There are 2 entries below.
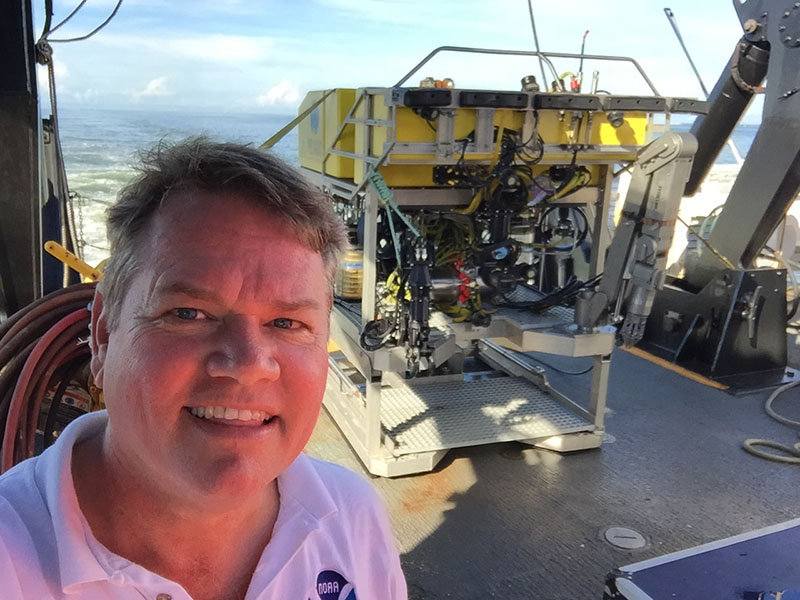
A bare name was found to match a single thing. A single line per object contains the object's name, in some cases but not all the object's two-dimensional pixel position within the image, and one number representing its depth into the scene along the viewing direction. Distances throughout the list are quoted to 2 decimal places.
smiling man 0.97
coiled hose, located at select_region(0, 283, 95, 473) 2.02
